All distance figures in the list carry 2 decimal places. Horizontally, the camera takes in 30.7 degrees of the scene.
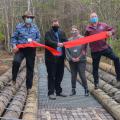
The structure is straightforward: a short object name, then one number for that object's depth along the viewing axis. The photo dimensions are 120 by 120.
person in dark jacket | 5.53
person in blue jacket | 5.52
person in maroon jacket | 5.53
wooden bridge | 4.42
